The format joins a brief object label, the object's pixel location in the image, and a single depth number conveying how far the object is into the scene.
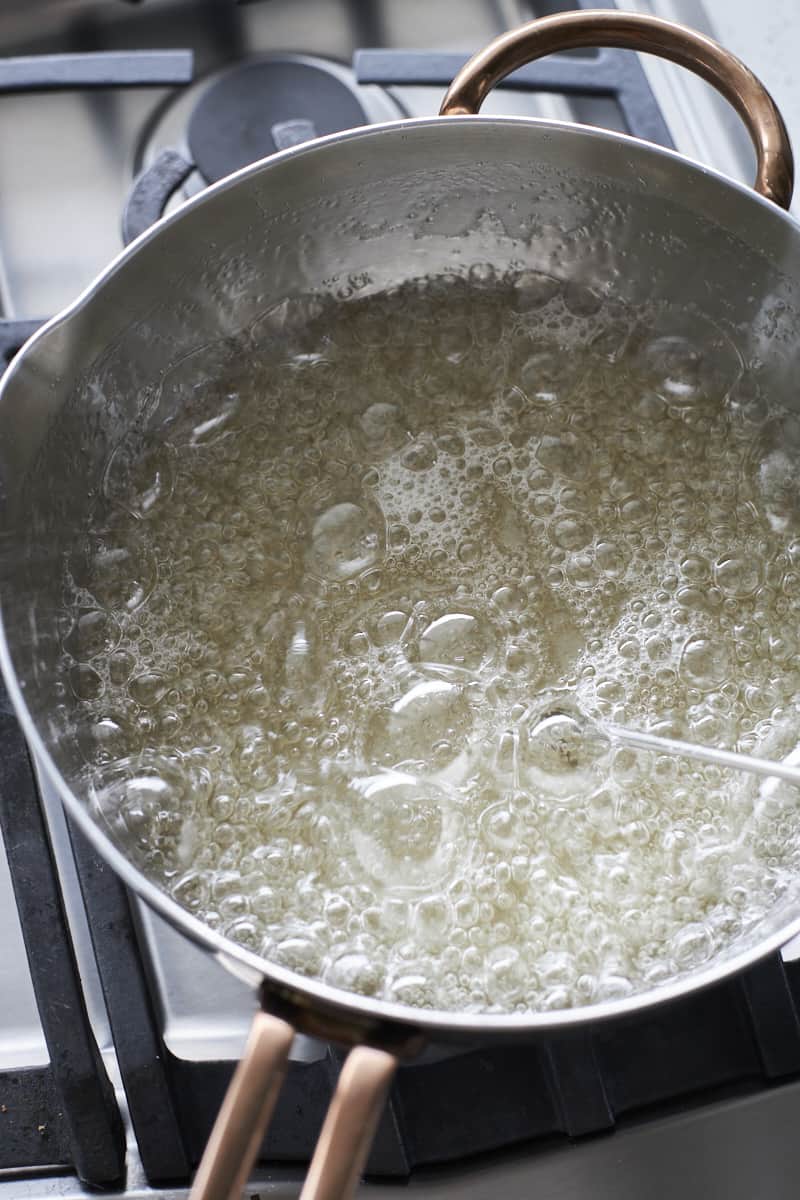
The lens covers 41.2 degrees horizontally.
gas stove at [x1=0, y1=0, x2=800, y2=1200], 0.52
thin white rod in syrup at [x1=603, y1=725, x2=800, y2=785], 0.52
